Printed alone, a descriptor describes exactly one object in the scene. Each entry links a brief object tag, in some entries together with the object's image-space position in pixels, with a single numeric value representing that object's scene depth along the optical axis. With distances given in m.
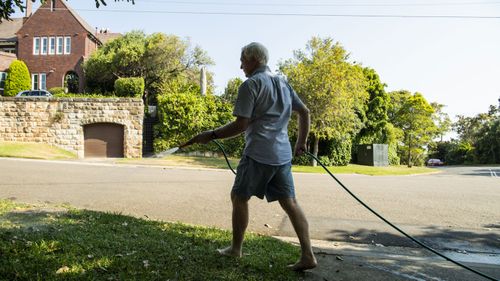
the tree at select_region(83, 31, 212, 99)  27.22
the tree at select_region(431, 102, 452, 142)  40.43
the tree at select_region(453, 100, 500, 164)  45.44
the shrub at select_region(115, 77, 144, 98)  24.84
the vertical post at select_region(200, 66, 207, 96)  25.92
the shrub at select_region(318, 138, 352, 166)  23.59
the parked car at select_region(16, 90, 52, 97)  24.89
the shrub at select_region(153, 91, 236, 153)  21.42
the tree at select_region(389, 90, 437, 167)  37.19
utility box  26.41
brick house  32.22
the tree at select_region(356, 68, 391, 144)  28.83
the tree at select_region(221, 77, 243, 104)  25.38
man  3.04
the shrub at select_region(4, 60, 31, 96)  29.69
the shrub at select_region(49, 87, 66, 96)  29.57
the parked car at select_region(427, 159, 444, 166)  50.91
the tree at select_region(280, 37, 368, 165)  19.95
